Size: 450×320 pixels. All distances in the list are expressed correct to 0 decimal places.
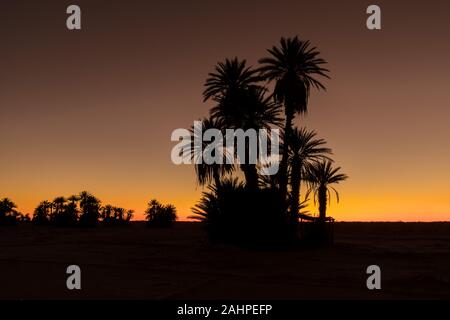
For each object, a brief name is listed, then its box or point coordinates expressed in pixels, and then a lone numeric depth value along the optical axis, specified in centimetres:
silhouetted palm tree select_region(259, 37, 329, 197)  3606
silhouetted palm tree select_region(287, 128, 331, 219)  3894
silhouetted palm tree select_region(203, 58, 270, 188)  3741
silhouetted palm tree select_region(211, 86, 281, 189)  3738
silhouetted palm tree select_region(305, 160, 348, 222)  4094
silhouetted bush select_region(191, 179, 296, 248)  3052
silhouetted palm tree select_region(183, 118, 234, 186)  4097
